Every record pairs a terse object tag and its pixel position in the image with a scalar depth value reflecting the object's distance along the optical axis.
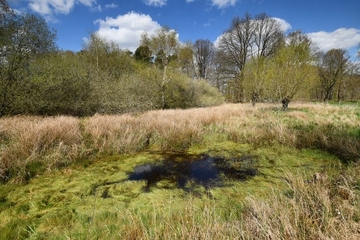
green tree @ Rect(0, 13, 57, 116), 7.35
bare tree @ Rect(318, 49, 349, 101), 27.61
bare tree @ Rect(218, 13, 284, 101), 25.19
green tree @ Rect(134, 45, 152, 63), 18.31
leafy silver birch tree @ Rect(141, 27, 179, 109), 16.47
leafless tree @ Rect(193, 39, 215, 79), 32.09
